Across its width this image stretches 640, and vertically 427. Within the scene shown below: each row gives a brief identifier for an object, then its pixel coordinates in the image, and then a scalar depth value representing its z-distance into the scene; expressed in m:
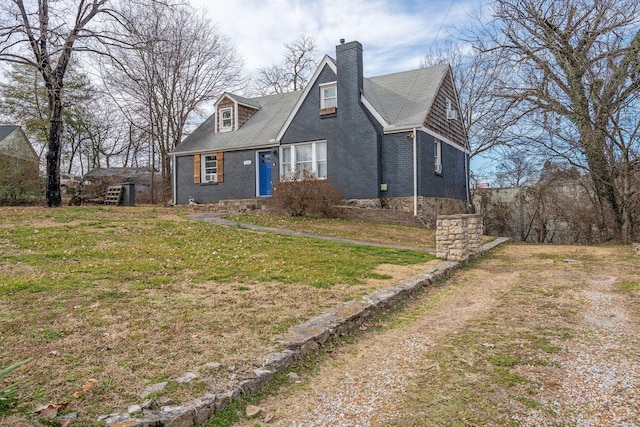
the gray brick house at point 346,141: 15.13
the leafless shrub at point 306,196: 13.54
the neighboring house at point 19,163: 15.24
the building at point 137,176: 27.60
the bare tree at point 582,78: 12.23
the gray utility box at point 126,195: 17.61
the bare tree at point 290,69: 29.98
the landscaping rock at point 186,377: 2.82
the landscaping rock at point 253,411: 2.67
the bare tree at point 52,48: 12.00
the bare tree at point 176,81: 23.53
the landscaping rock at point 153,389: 2.62
